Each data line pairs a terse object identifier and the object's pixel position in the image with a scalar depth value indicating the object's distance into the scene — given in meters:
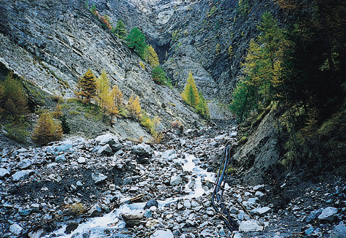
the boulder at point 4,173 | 9.10
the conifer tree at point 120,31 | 62.19
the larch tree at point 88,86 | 23.22
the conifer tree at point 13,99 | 14.70
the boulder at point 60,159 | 11.53
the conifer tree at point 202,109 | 49.54
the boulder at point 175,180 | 11.38
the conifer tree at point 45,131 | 14.28
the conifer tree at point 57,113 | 18.87
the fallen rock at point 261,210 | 6.95
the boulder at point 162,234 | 6.15
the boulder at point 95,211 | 8.20
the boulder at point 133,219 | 7.28
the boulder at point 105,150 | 13.74
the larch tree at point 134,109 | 28.39
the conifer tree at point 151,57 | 63.55
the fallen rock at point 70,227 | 7.12
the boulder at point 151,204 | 8.77
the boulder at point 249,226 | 5.82
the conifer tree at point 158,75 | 51.17
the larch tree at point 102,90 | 23.34
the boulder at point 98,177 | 10.46
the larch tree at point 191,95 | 52.78
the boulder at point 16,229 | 6.70
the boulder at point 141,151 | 15.06
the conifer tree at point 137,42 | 57.09
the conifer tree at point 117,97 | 26.42
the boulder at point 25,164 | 10.14
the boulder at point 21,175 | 9.13
